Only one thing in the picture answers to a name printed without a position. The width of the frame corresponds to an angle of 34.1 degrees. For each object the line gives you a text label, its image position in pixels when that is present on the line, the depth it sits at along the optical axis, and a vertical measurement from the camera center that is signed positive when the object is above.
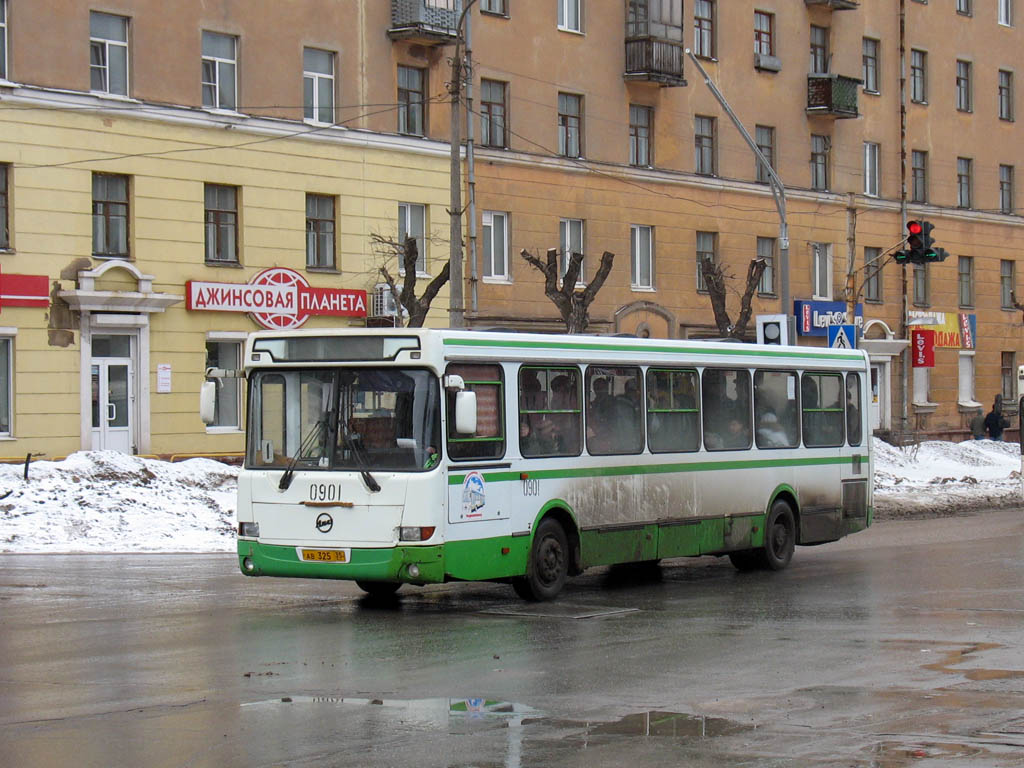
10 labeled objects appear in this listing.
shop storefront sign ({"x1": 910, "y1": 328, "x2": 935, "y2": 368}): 51.66 +2.43
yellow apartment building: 31.42 +6.03
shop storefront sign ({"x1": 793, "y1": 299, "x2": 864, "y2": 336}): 47.88 +3.26
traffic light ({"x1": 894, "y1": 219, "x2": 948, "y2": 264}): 30.47 +3.32
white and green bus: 14.65 -0.24
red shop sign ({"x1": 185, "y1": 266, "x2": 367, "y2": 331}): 33.50 +2.78
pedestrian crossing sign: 30.12 +1.66
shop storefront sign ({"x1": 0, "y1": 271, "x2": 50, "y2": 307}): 30.38 +2.66
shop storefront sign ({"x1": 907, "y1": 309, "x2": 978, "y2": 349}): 52.59 +3.20
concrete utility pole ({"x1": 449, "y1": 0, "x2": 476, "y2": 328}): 26.61 +3.22
